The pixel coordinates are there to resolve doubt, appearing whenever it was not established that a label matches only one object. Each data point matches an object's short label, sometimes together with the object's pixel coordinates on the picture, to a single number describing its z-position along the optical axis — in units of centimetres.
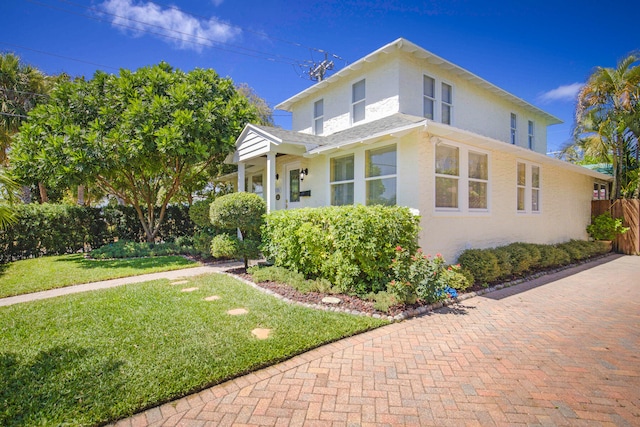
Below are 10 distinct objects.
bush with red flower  514
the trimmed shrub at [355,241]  546
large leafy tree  912
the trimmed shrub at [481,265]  700
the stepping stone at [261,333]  382
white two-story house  704
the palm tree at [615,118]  1211
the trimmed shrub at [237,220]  766
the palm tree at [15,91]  1390
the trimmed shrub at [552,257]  894
